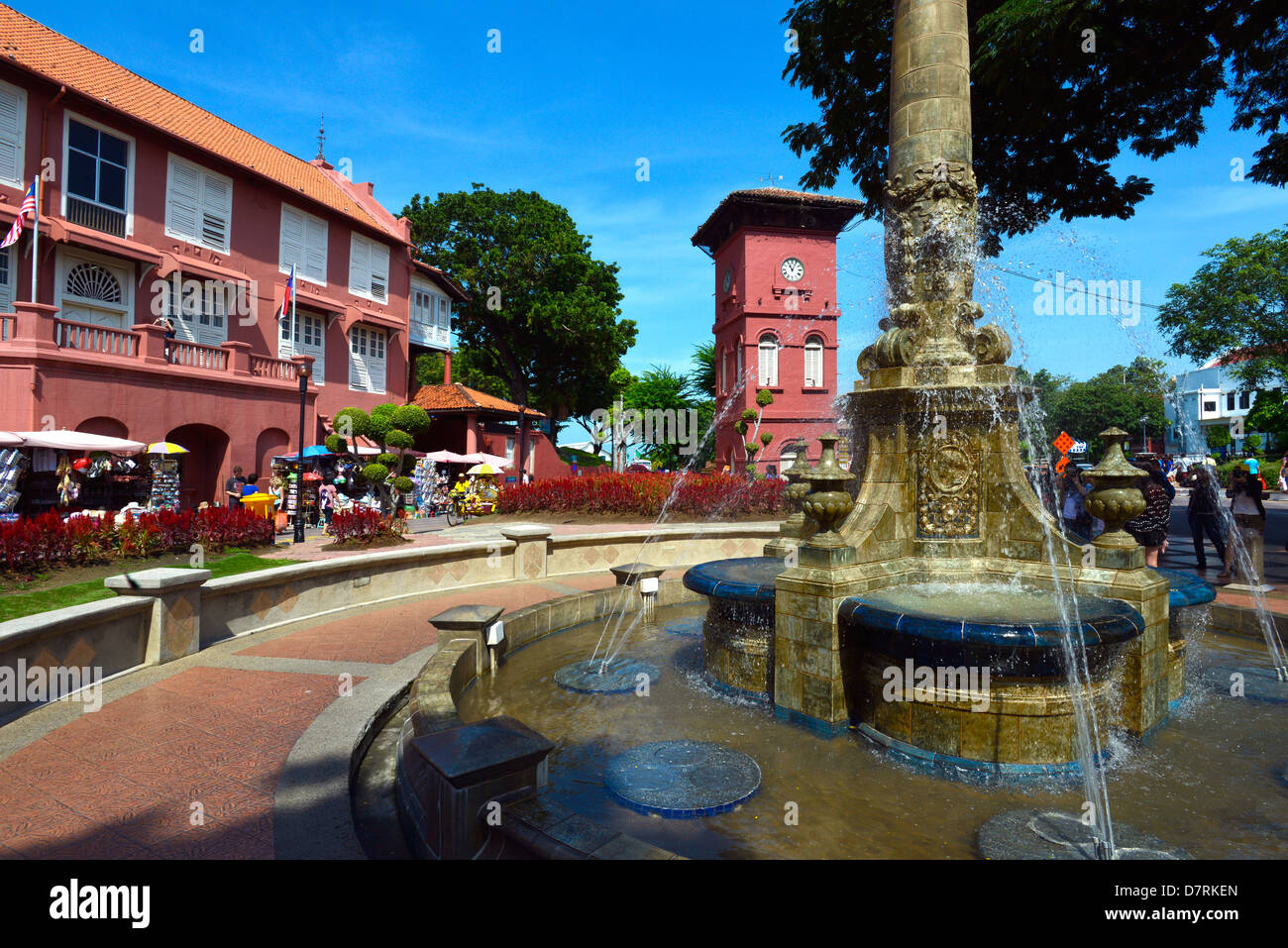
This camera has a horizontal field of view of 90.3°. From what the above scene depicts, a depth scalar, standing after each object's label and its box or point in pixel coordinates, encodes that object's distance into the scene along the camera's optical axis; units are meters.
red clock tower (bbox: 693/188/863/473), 33.03
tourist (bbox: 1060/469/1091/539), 12.90
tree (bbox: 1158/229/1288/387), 37.16
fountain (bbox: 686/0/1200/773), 4.35
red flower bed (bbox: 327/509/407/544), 13.67
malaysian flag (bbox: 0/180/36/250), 15.72
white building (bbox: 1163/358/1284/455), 62.94
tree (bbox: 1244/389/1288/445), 31.12
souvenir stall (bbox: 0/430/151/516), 14.70
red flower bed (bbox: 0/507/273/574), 8.59
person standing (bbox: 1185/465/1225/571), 11.84
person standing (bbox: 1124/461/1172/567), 10.12
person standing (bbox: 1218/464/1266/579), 10.05
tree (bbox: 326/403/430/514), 19.70
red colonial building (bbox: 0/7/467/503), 16.98
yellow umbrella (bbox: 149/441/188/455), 17.14
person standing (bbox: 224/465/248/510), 17.53
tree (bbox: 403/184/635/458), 39.53
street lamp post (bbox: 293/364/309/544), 14.86
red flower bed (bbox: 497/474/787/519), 19.31
